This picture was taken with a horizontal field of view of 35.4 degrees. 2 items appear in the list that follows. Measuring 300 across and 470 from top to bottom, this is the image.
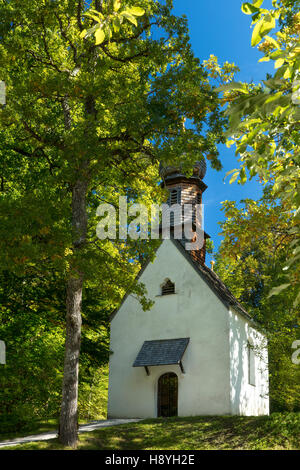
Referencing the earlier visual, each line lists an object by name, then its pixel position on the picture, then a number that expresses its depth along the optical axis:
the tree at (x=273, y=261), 14.59
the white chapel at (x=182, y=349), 19.06
